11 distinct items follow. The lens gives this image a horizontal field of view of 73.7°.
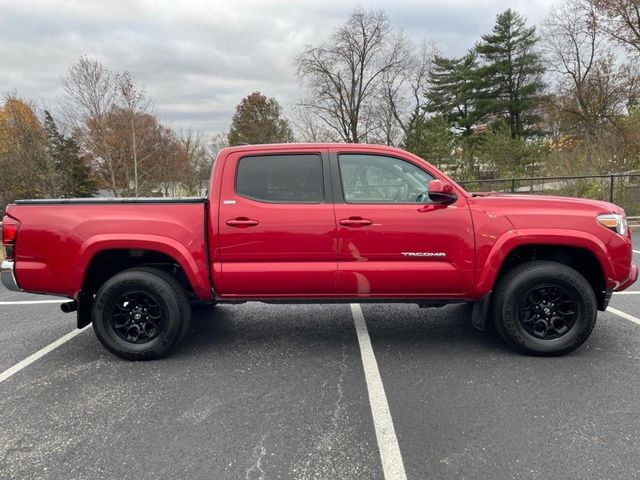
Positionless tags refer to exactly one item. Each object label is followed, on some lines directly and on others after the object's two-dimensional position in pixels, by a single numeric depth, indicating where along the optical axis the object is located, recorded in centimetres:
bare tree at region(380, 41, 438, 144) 4000
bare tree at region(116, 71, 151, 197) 2383
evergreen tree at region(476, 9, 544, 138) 4091
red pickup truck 357
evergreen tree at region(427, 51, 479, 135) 4541
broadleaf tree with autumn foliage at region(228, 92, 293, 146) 5400
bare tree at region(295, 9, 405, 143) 3888
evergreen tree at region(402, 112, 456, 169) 2803
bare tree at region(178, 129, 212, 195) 3828
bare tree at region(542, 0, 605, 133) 2975
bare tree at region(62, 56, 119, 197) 2286
